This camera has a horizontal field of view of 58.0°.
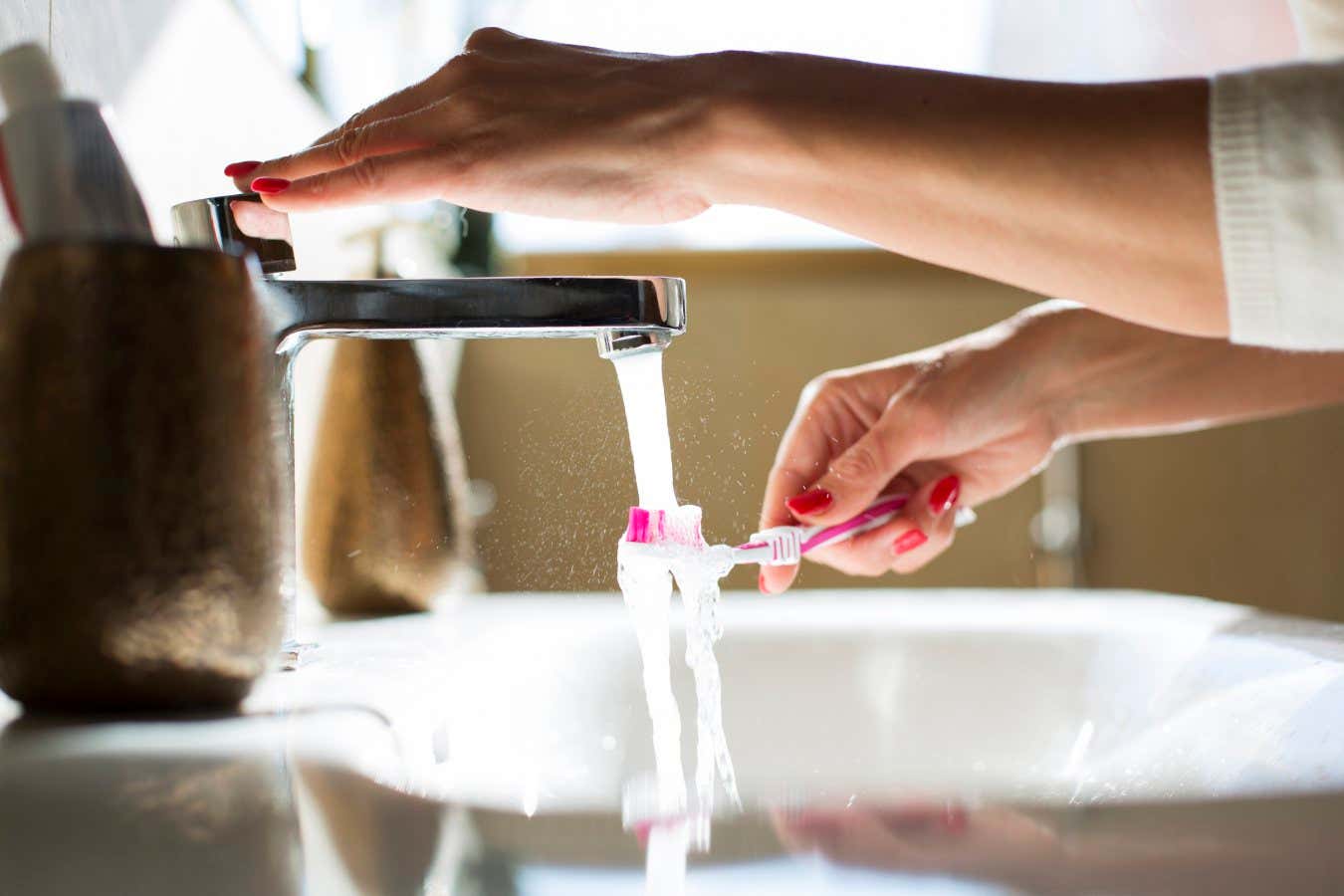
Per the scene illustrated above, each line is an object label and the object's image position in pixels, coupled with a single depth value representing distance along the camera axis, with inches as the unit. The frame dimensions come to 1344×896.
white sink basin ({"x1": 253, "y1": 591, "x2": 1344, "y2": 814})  17.1
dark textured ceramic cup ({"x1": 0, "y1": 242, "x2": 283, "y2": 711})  13.4
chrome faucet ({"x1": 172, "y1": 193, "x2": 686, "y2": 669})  15.2
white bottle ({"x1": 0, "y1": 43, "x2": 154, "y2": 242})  13.5
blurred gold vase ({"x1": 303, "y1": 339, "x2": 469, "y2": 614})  24.1
